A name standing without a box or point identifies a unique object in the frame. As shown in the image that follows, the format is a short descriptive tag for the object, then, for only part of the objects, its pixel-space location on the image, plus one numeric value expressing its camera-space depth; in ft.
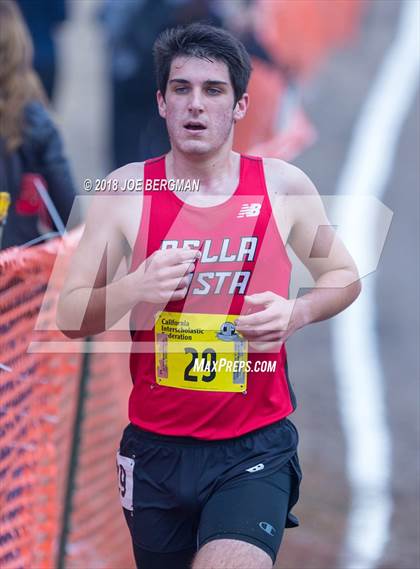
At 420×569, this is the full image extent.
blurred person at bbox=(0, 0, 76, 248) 37.52
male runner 26.53
